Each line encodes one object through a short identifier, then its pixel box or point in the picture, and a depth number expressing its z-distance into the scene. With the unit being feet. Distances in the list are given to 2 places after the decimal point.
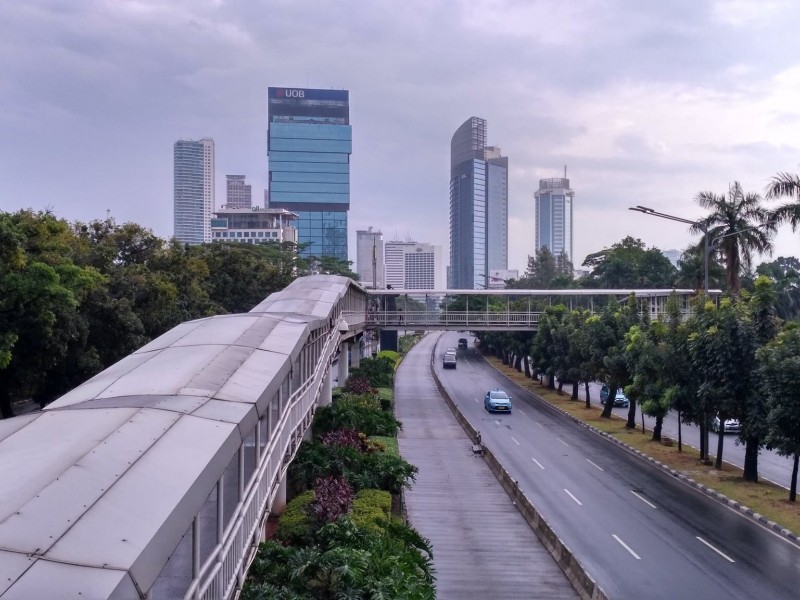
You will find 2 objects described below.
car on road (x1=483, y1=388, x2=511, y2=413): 133.18
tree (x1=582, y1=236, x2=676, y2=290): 266.16
